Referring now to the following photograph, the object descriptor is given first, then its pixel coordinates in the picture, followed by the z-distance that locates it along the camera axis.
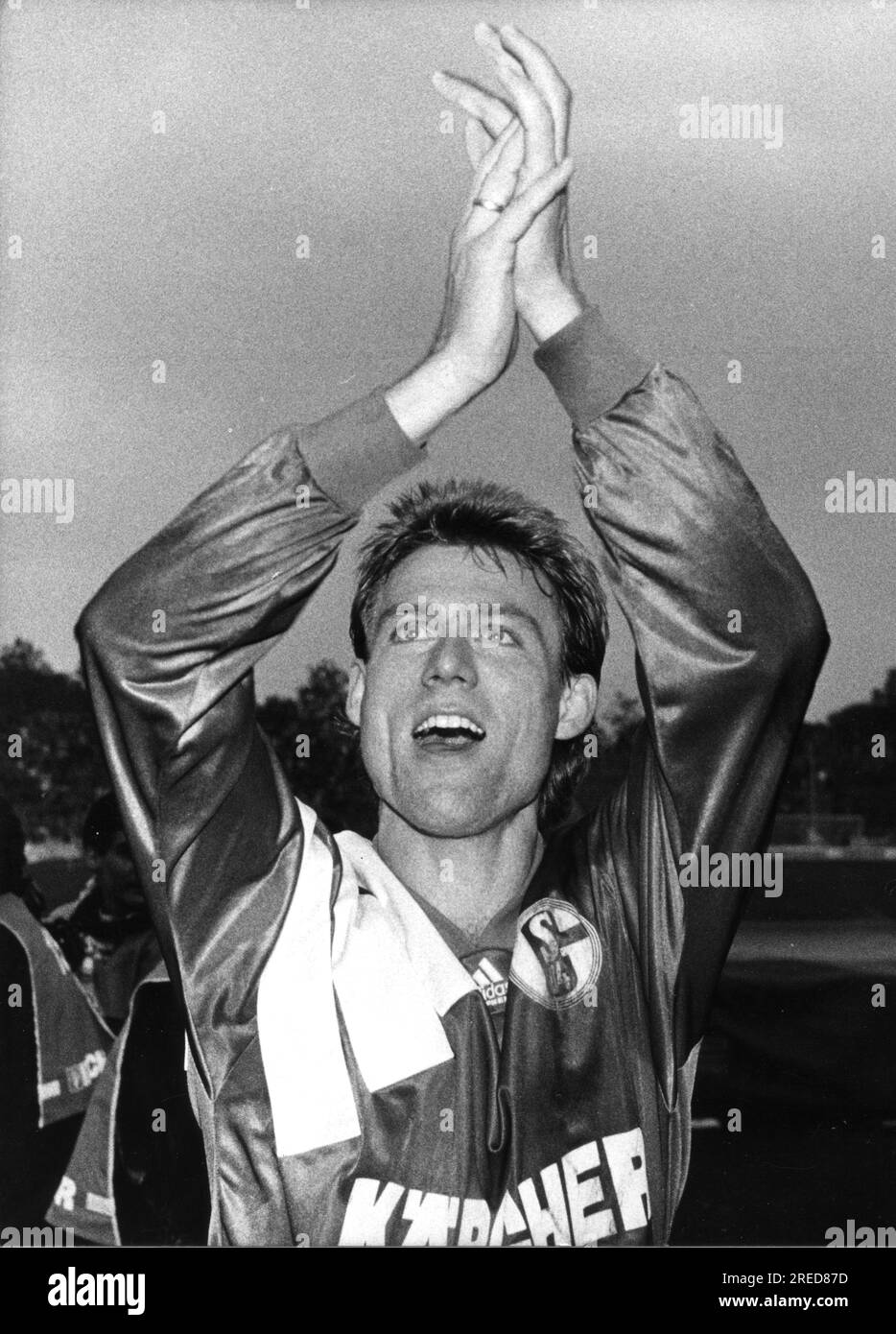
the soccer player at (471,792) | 2.52
